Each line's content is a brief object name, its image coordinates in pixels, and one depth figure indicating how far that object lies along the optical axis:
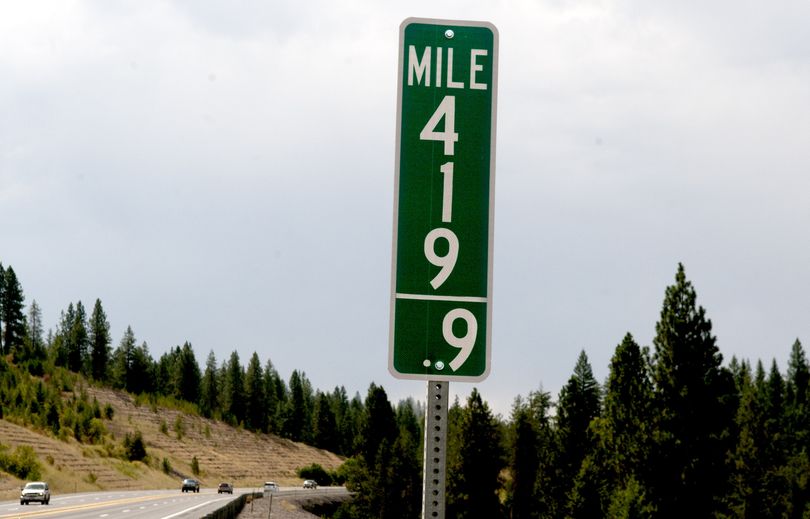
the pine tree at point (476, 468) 100.06
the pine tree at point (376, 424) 127.88
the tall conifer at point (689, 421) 60.00
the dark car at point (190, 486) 103.44
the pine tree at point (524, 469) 115.04
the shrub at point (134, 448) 136.18
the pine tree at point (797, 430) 87.19
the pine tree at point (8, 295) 196.75
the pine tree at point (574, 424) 101.31
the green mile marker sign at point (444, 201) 5.22
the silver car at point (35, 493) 63.69
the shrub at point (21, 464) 92.12
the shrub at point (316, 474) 180.75
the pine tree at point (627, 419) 60.03
